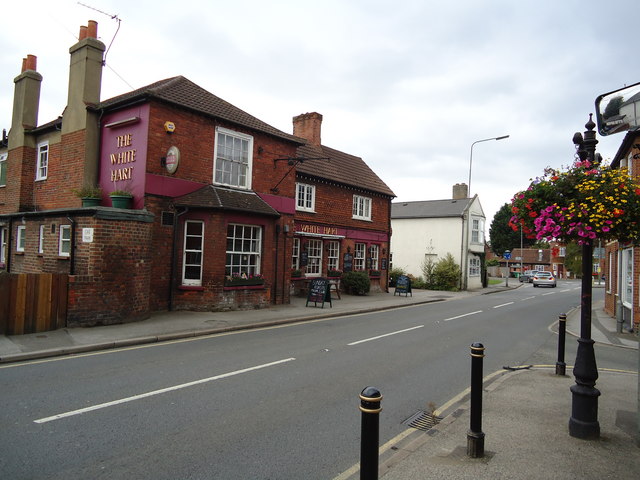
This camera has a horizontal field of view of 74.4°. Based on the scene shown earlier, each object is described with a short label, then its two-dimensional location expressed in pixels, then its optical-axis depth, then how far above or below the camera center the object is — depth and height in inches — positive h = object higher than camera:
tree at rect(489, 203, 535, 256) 2790.4 +169.4
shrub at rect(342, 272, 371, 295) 880.9 -57.5
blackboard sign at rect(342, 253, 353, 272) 901.9 -16.0
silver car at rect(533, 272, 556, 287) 1678.2 -71.2
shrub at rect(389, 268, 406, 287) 1223.5 -60.0
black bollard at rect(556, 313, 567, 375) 285.9 -64.2
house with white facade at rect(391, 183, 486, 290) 1304.1 +71.5
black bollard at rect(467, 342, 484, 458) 160.6 -58.6
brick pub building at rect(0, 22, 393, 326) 445.1 +68.3
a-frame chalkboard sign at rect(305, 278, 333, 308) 655.8 -61.1
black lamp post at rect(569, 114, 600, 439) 175.3 -48.3
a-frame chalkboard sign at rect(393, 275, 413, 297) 941.8 -63.4
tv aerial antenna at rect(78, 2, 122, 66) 567.9 +305.6
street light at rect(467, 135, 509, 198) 1108.9 +324.1
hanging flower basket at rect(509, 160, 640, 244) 178.7 +25.6
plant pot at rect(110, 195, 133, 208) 493.7 +53.6
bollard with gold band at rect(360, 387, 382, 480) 108.7 -46.2
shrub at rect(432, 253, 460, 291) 1227.2 -50.8
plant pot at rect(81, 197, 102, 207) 514.9 +54.1
